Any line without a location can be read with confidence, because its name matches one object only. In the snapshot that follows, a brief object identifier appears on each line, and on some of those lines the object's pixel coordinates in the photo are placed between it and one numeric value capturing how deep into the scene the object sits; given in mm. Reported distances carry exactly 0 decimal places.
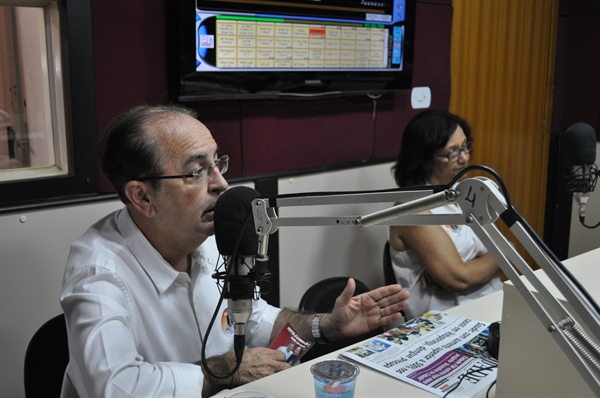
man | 1438
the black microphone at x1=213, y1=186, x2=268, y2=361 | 1050
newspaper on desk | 1452
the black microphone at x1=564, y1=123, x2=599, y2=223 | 2127
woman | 2395
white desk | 1396
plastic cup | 1272
